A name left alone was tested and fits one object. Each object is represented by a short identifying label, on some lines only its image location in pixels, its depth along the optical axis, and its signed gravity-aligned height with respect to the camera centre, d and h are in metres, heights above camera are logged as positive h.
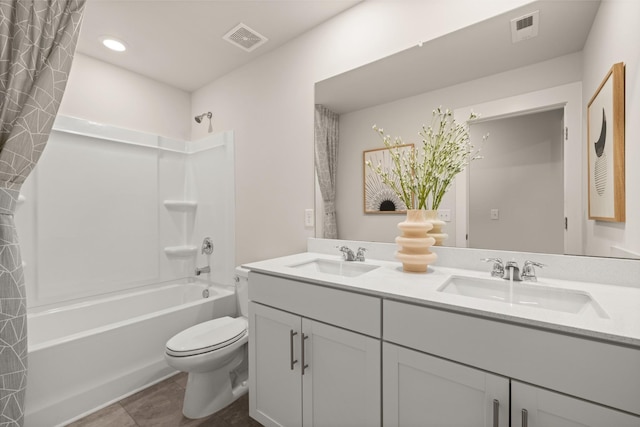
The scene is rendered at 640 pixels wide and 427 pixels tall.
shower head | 2.67 +0.93
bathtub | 1.50 -0.84
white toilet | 1.49 -0.81
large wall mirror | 1.15 +0.45
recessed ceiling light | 2.02 +1.25
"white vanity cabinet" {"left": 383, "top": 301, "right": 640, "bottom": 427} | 0.67 -0.45
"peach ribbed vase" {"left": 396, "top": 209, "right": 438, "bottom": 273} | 1.27 -0.15
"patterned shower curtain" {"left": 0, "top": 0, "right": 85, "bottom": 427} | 1.22 +0.41
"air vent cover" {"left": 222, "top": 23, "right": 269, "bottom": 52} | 1.93 +1.25
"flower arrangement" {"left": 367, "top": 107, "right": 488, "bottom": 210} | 1.36 +0.25
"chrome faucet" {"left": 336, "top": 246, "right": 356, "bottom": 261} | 1.60 -0.24
